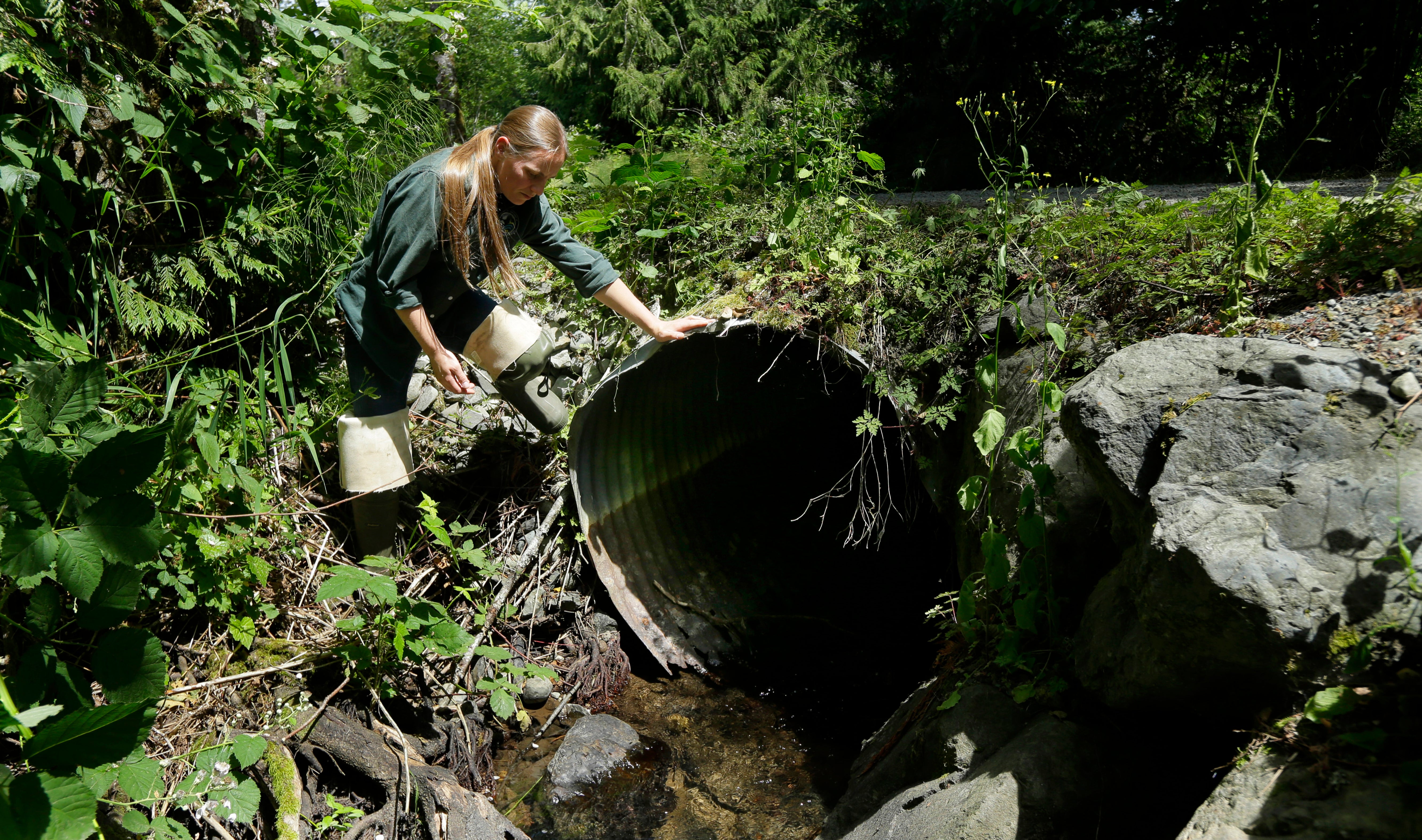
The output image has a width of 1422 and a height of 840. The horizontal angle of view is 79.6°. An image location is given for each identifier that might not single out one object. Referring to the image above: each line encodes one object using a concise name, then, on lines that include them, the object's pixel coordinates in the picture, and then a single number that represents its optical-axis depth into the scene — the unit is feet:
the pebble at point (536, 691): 12.71
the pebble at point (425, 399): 14.12
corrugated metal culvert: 13.74
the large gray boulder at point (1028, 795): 7.52
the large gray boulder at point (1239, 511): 6.01
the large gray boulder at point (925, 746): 8.66
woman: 9.71
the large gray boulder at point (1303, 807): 5.23
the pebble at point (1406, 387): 6.40
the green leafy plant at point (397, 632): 10.17
